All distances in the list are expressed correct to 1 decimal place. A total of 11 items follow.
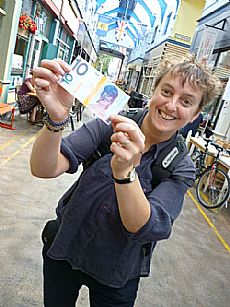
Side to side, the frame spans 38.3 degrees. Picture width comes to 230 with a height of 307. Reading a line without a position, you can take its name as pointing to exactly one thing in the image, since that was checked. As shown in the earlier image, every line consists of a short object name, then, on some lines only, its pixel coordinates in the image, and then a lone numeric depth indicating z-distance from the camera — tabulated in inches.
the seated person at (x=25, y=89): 293.9
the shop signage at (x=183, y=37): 706.2
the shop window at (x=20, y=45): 339.2
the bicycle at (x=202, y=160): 255.6
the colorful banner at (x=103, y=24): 1062.4
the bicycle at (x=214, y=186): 215.6
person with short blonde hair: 45.4
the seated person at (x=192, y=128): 333.9
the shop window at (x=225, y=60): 431.8
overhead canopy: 927.3
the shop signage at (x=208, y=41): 444.8
